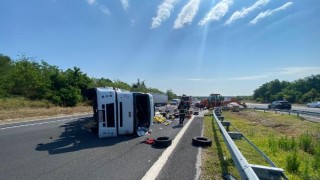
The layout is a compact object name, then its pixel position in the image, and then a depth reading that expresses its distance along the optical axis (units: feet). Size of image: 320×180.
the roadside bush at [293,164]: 12.46
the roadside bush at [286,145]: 18.86
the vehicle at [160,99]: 90.33
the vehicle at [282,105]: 82.87
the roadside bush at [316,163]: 13.47
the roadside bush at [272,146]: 16.98
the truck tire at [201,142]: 16.83
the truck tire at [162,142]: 16.35
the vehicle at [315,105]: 97.96
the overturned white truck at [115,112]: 19.68
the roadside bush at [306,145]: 19.97
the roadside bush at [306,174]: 10.95
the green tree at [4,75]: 48.57
